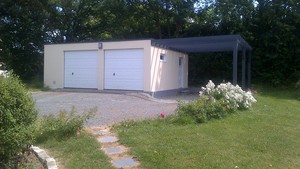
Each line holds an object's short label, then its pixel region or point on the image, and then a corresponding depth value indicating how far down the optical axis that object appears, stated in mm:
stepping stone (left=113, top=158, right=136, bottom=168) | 3817
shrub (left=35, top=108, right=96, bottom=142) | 4890
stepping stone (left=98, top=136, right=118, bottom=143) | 4781
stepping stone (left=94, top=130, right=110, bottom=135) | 5206
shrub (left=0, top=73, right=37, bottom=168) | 3434
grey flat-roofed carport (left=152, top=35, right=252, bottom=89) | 10599
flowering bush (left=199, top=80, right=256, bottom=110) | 7139
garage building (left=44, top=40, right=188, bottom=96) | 11855
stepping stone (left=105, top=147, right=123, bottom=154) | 4280
